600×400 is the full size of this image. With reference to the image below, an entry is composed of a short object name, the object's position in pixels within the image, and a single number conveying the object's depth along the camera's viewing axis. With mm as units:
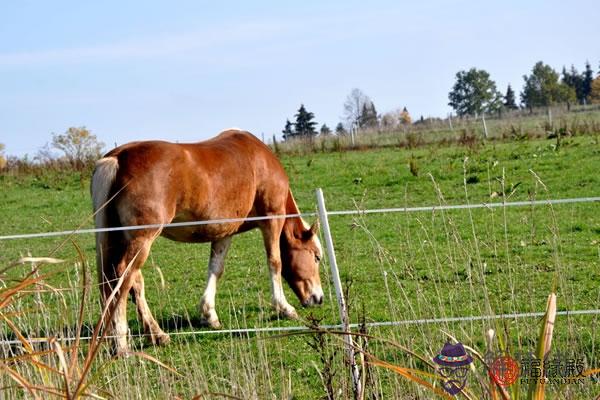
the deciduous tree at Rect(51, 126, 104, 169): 53938
